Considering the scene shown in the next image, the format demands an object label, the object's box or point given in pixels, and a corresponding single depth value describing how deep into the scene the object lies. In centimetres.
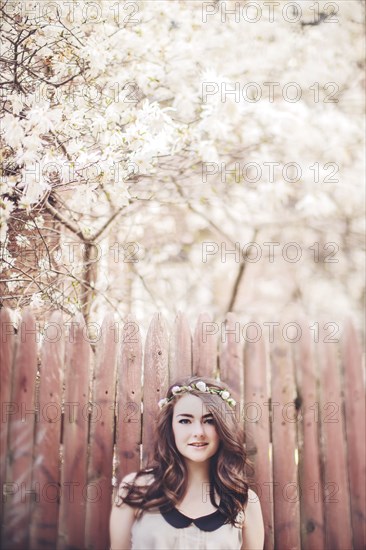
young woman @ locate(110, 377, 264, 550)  253
